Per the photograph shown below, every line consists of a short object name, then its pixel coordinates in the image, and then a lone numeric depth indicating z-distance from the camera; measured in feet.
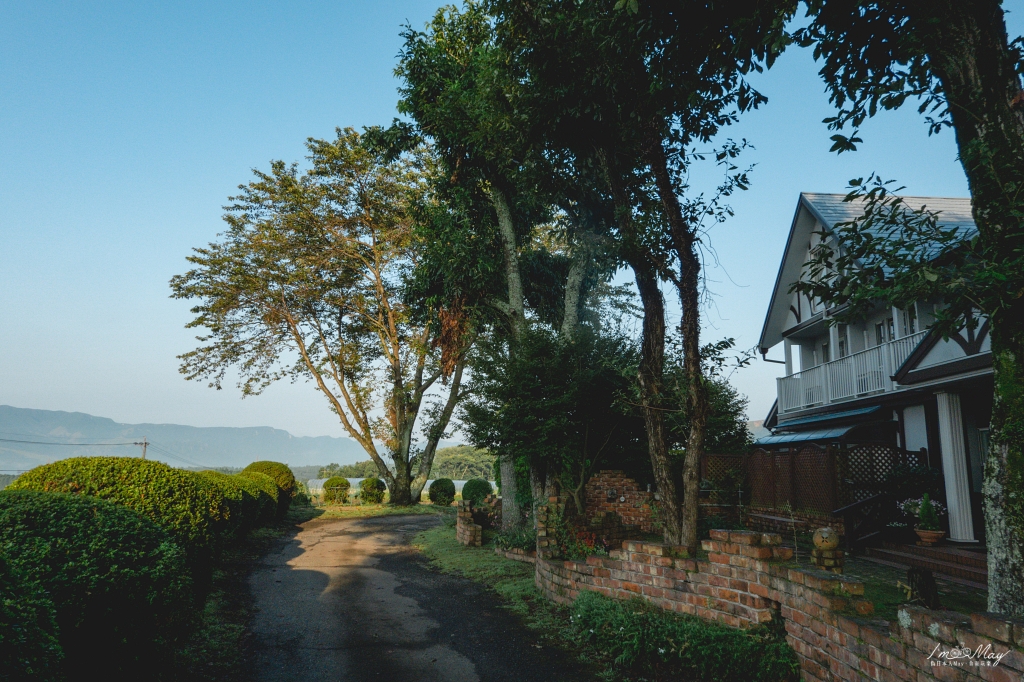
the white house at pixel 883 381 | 36.60
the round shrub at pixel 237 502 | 38.75
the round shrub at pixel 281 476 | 72.33
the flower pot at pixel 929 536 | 33.83
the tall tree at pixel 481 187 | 44.70
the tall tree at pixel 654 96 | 25.38
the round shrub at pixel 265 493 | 54.24
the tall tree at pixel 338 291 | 86.63
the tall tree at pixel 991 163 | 15.33
